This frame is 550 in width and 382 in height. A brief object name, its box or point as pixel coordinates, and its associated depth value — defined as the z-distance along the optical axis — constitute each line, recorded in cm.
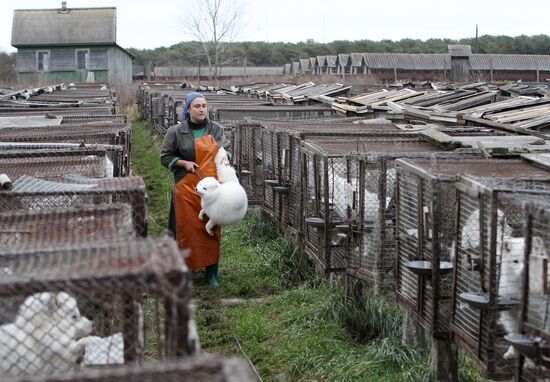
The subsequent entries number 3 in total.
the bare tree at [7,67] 5333
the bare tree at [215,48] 5875
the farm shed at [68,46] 5312
